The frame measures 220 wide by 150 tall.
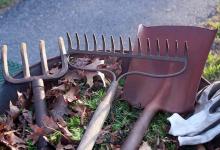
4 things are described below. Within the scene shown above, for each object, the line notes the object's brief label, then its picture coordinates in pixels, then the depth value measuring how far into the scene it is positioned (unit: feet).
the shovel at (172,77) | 5.31
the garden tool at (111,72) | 4.68
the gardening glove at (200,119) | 4.88
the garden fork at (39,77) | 5.02
